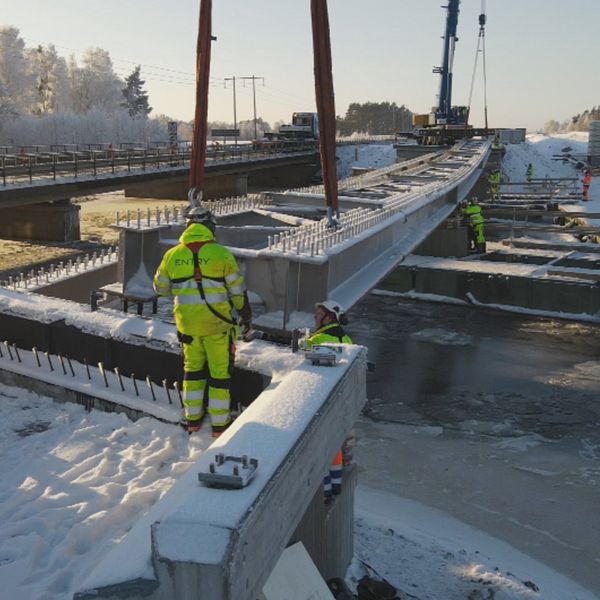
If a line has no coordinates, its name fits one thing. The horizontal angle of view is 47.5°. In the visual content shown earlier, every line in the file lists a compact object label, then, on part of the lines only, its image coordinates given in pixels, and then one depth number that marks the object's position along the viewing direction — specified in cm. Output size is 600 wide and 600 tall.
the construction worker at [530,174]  4693
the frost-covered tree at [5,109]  8069
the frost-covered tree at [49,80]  10594
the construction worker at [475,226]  2058
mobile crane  4684
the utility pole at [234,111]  8778
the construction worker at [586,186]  3597
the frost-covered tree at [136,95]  12375
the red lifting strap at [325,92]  852
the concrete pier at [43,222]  2883
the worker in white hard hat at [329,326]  533
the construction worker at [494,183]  3558
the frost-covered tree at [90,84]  11356
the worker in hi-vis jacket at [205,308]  482
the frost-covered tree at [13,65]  9312
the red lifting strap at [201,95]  818
